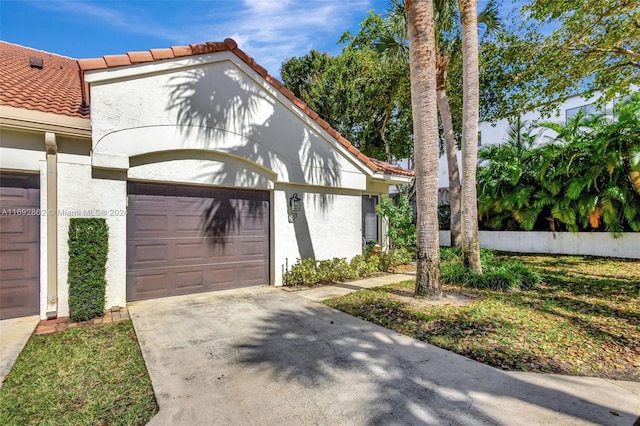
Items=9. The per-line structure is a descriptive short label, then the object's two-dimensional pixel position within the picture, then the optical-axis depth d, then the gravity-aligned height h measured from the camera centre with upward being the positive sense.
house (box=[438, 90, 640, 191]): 16.19 +6.09
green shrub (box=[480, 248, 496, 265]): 10.69 -1.54
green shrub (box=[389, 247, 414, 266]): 11.56 -1.59
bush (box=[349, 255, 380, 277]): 10.26 -1.65
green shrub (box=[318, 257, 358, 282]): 9.51 -1.67
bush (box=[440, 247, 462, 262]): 11.99 -1.56
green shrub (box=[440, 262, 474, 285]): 8.55 -1.66
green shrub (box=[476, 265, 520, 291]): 8.07 -1.72
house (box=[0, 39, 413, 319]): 5.94 +1.01
